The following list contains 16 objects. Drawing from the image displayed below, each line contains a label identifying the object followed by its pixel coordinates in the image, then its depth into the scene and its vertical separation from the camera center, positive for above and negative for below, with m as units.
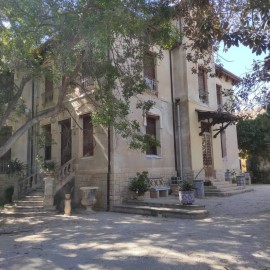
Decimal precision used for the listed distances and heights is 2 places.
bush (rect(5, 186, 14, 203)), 16.45 -0.36
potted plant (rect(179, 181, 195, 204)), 11.23 -0.36
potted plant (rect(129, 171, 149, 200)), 13.40 -0.14
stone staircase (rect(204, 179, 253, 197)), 15.82 -0.39
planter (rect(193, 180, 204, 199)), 15.05 -0.28
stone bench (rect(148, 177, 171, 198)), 14.58 -0.19
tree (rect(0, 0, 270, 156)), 8.03 +4.18
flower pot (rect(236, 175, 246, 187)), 19.12 +0.05
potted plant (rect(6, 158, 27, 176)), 16.41 +0.89
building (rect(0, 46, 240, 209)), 13.71 +2.24
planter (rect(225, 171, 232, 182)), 19.45 +0.30
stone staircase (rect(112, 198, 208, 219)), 10.58 -0.90
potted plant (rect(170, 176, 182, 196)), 15.69 -0.07
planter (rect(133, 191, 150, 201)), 13.49 -0.55
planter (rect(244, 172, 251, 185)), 22.56 +0.18
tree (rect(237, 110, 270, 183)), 25.14 +2.62
